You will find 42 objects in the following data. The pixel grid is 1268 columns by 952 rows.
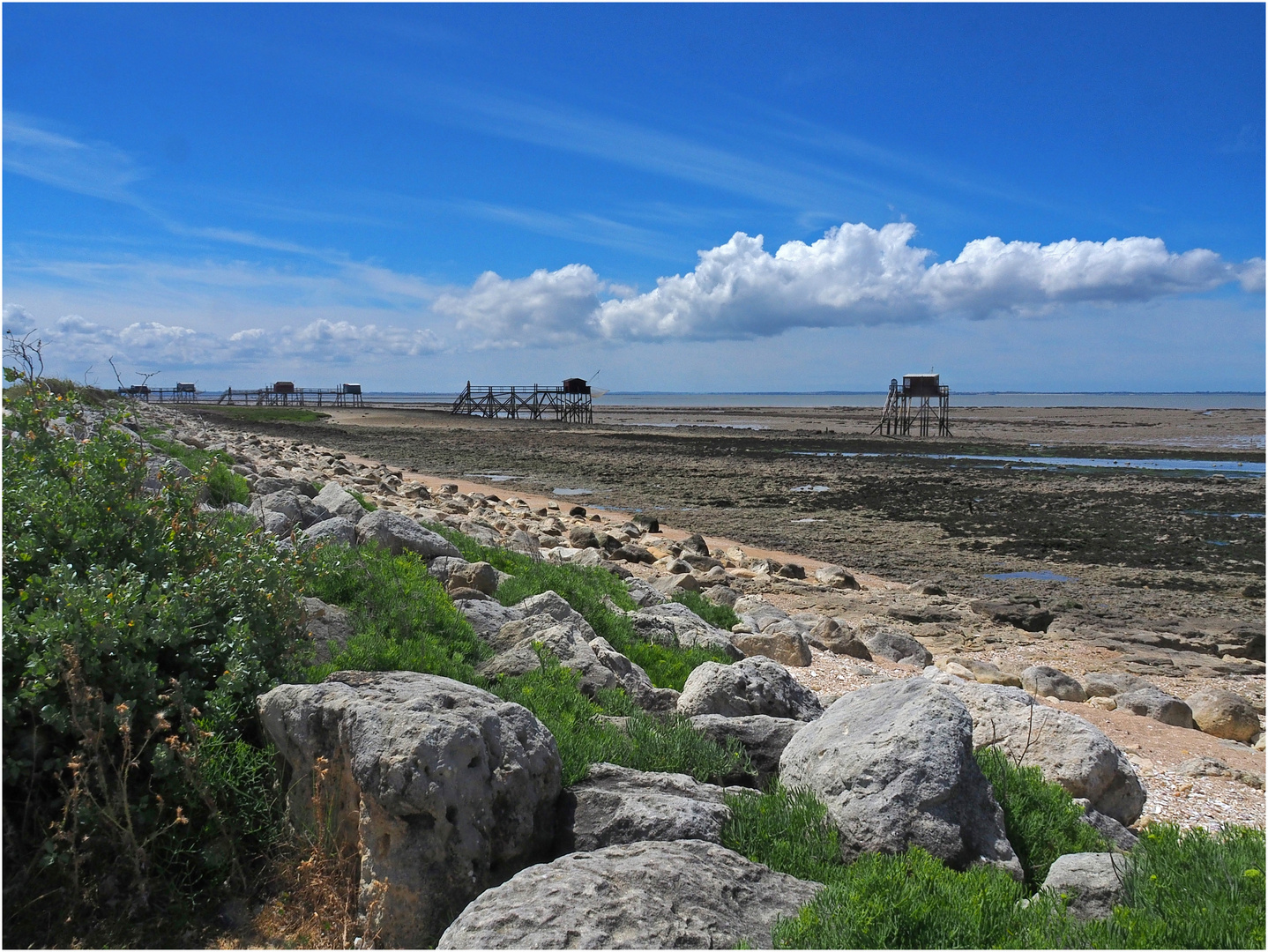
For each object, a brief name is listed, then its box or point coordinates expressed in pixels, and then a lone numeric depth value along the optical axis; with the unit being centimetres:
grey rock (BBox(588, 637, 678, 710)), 579
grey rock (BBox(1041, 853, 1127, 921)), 338
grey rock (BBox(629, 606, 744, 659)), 781
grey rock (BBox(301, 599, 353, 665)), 504
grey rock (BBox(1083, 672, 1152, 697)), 820
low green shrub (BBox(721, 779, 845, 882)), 370
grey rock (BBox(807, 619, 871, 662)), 903
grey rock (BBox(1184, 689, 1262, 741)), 722
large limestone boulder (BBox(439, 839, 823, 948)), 301
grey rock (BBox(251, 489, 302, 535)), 891
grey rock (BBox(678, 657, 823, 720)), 558
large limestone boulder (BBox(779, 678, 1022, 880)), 380
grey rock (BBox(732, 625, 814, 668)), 828
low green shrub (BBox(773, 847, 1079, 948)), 307
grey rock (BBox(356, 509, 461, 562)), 795
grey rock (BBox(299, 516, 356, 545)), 750
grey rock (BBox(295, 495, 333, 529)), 930
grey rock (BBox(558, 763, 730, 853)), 372
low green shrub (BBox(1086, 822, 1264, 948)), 303
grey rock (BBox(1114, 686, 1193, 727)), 736
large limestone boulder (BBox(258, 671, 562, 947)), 342
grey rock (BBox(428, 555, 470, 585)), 768
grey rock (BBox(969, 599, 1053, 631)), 1129
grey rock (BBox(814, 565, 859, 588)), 1312
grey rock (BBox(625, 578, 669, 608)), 917
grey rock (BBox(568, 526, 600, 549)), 1395
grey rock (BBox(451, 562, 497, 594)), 758
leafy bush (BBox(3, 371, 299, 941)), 343
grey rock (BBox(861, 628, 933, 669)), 920
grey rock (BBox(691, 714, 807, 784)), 486
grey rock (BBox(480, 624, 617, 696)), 550
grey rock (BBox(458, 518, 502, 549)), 1091
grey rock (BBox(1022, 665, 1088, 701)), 805
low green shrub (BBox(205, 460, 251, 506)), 977
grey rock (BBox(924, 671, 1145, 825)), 488
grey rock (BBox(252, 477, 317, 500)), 1098
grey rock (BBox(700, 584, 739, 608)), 1077
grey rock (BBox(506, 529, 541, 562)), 1119
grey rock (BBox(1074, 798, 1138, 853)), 436
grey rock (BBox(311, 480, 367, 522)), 984
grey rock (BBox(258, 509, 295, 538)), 801
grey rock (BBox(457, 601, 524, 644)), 637
